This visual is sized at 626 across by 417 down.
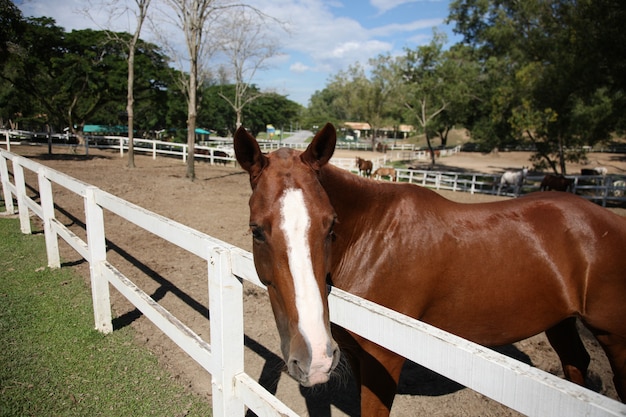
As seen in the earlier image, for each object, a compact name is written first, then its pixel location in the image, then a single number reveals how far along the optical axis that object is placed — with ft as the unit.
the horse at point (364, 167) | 75.97
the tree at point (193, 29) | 46.52
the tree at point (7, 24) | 36.36
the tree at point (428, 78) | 92.79
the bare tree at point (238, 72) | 80.43
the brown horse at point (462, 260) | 7.04
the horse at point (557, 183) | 54.24
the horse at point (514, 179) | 62.14
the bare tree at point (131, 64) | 50.75
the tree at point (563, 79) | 40.24
